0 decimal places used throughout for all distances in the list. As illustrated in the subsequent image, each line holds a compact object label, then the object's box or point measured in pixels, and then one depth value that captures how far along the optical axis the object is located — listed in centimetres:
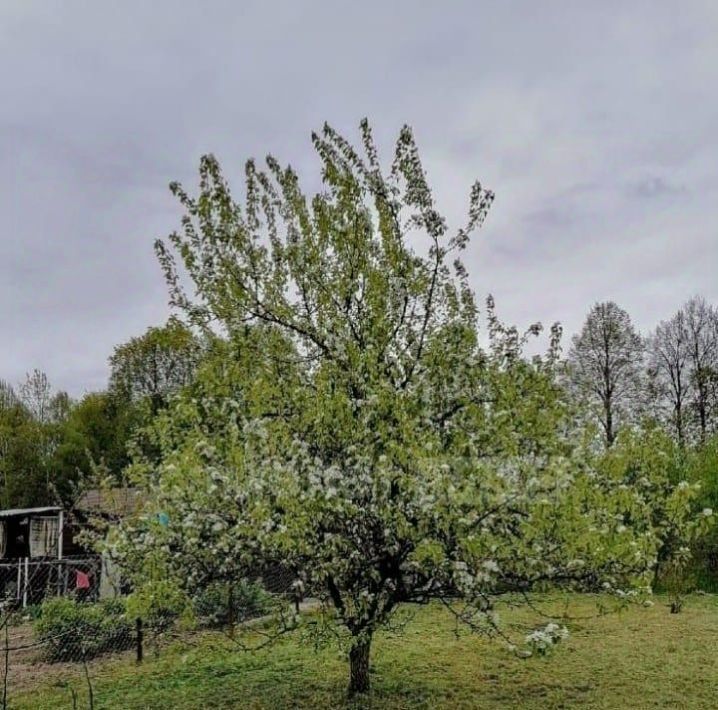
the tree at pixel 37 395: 2742
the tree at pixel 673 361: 1920
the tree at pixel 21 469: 2388
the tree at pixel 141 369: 2453
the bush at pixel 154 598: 435
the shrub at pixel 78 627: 791
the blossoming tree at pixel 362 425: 402
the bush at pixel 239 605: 848
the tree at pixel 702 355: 1906
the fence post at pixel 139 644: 725
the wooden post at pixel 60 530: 1501
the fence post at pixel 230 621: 654
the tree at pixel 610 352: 1859
